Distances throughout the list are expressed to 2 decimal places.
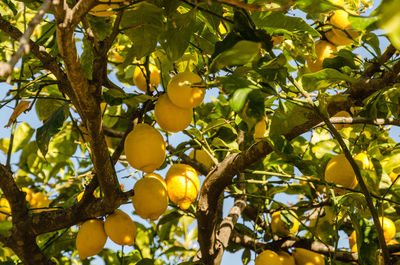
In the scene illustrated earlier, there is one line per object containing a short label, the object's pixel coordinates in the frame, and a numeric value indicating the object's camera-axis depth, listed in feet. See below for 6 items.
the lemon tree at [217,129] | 4.84
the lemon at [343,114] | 6.27
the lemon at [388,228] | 6.10
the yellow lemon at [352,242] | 6.73
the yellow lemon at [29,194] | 7.70
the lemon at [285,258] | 6.41
